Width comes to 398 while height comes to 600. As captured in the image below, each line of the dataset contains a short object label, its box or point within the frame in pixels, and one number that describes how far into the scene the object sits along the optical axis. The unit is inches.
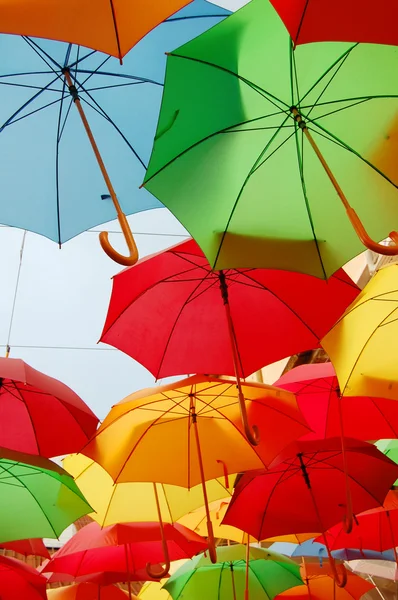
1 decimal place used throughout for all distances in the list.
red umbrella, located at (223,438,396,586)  165.0
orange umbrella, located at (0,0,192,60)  75.3
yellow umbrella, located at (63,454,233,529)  179.5
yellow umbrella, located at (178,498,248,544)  210.7
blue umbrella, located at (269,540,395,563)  221.1
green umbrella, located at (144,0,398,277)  88.0
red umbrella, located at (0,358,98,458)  150.3
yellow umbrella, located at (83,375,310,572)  147.3
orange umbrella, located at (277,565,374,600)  204.1
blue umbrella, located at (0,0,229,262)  113.1
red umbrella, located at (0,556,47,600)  193.8
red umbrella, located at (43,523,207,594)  183.2
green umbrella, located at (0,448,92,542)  176.6
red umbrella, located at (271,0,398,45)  72.1
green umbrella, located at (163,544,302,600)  195.9
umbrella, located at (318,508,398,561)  205.3
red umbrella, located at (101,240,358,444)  137.5
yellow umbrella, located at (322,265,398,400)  121.8
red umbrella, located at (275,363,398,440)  158.9
